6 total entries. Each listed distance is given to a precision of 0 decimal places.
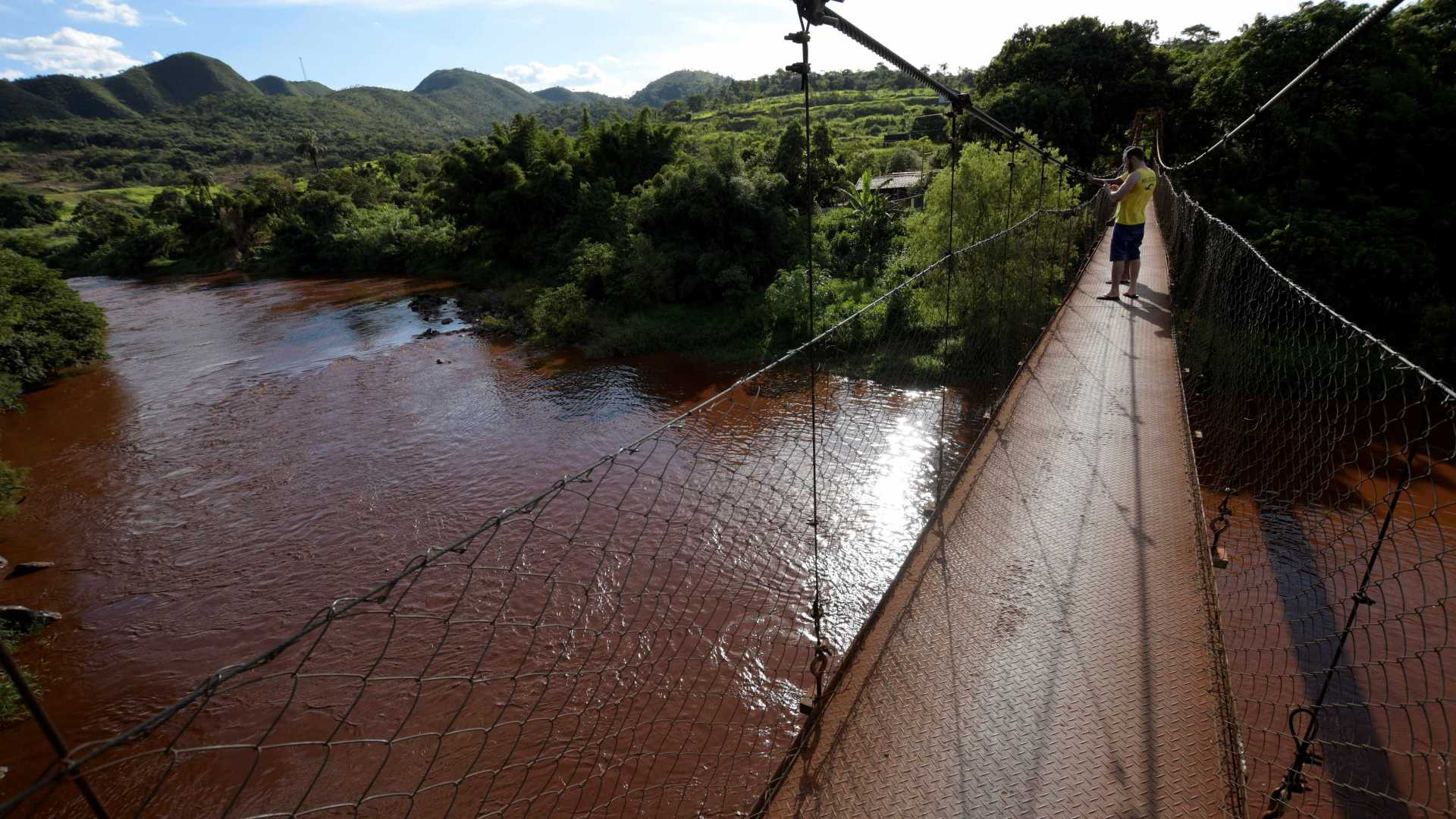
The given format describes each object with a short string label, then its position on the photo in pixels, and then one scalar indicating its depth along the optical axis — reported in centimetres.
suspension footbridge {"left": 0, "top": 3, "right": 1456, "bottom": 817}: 186
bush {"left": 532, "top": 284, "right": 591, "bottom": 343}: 1516
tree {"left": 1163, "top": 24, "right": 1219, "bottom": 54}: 3066
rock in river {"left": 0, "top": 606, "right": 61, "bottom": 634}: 676
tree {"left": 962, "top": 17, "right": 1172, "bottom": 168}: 1633
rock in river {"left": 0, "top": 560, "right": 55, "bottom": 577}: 770
